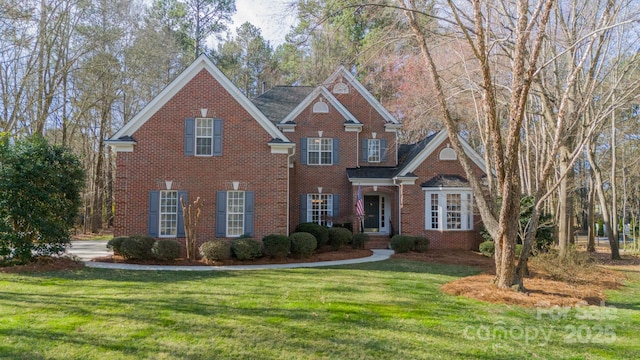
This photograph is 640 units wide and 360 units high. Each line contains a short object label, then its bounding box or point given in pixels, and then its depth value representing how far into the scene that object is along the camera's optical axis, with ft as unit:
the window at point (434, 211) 60.18
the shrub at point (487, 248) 51.55
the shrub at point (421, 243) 56.28
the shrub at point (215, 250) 41.98
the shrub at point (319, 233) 54.80
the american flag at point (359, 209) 61.31
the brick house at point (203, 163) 47.98
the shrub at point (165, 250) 41.60
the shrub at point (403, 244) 55.06
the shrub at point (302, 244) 45.93
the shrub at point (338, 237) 54.80
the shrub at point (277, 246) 44.60
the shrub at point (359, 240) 57.72
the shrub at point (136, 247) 41.96
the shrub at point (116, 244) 42.68
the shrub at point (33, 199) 36.68
